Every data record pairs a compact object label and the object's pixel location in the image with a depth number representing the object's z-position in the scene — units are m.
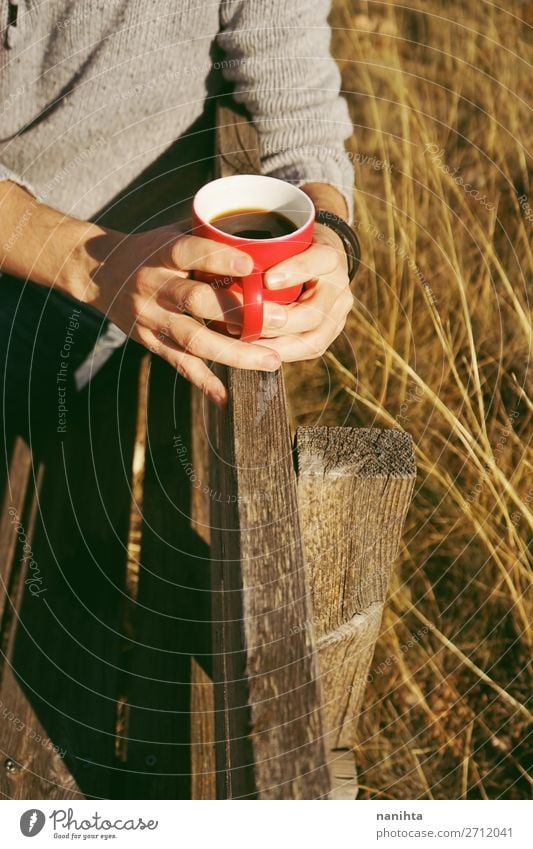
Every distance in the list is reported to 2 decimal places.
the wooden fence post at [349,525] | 0.71
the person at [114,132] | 1.02
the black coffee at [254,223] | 0.87
